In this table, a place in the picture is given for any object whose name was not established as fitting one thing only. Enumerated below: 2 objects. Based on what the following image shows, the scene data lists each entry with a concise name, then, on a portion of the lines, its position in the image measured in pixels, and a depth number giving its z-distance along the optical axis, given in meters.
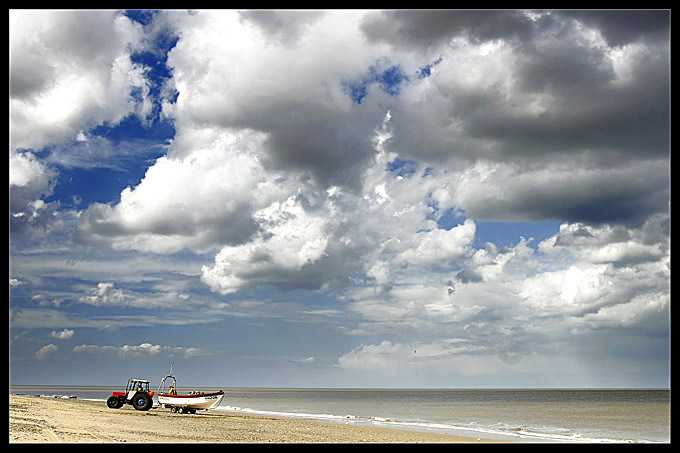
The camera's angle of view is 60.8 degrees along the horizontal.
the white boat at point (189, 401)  46.78
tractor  44.19
